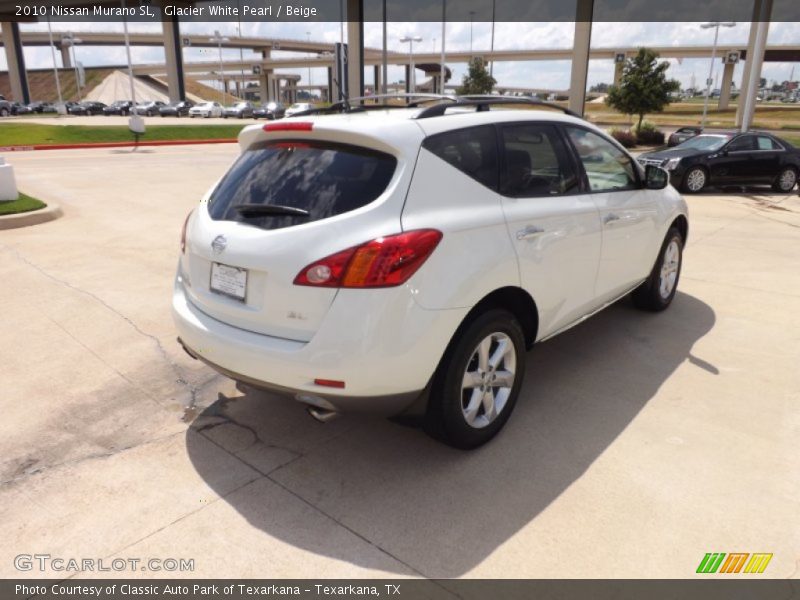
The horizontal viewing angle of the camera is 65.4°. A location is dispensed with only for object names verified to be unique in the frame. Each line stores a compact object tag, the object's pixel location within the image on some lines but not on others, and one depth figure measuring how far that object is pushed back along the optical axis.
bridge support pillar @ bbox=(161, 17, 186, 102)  76.38
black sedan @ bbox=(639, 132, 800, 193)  13.87
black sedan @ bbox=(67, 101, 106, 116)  61.28
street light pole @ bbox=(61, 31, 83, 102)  76.38
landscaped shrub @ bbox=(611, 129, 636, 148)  28.05
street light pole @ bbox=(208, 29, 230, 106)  80.55
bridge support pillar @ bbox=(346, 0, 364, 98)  50.53
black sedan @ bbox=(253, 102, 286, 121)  55.12
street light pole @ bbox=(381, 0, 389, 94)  39.11
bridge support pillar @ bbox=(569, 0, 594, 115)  41.84
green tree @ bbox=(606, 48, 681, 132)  29.91
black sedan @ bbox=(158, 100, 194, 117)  58.84
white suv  2.81
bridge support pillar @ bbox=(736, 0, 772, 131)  22.41
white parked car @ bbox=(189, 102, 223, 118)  57.28
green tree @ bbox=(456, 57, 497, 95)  54.19
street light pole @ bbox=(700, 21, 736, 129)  34.53
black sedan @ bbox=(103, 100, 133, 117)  61.09
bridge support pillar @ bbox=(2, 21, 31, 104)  85.31
